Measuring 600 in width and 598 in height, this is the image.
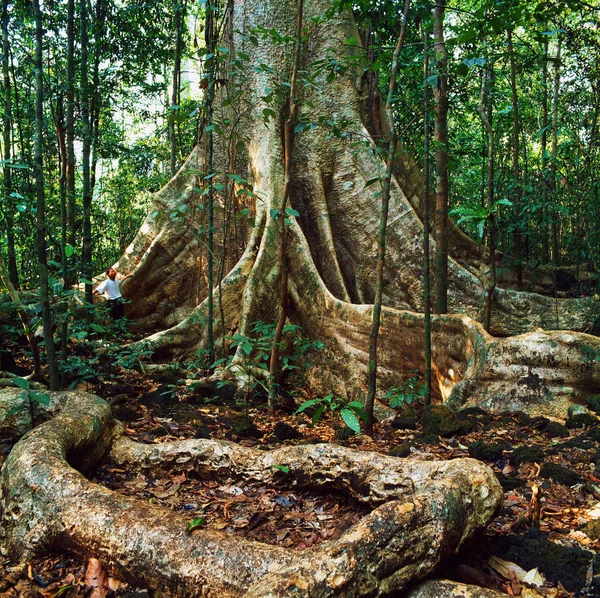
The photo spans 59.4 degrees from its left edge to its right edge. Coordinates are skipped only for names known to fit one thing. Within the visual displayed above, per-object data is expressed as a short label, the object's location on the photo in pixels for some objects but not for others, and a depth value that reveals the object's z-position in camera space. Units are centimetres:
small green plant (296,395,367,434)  296
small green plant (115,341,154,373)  553
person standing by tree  784
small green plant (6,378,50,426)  300
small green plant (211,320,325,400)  486
